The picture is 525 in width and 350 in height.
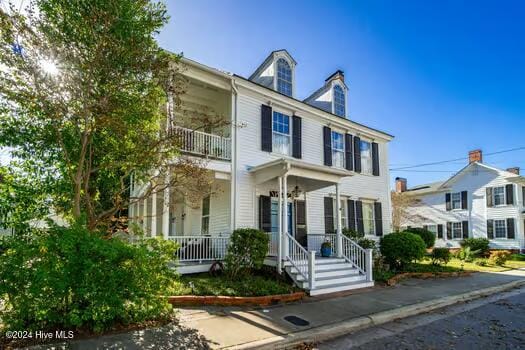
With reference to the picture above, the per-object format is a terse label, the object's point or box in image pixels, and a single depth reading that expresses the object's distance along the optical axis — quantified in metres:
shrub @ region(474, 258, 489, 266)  17.36
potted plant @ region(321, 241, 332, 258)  11.20
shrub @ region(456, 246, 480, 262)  18.96
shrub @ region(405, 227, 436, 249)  16.34
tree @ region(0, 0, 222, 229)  5.73
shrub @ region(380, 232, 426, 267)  12.39
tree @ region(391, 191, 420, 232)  28.19
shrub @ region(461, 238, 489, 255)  22.31
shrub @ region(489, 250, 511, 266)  17.44
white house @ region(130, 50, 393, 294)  9.88
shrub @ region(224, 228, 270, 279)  8.94
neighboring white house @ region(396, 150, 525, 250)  24.30
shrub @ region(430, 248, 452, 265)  14.70
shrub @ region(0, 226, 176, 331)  4.49
